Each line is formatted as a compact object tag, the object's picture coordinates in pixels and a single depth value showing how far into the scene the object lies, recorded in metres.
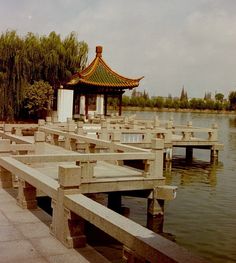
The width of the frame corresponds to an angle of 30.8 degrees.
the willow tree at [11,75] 31.55
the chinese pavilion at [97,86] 32.28
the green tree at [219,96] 162.77
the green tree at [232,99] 111.19
